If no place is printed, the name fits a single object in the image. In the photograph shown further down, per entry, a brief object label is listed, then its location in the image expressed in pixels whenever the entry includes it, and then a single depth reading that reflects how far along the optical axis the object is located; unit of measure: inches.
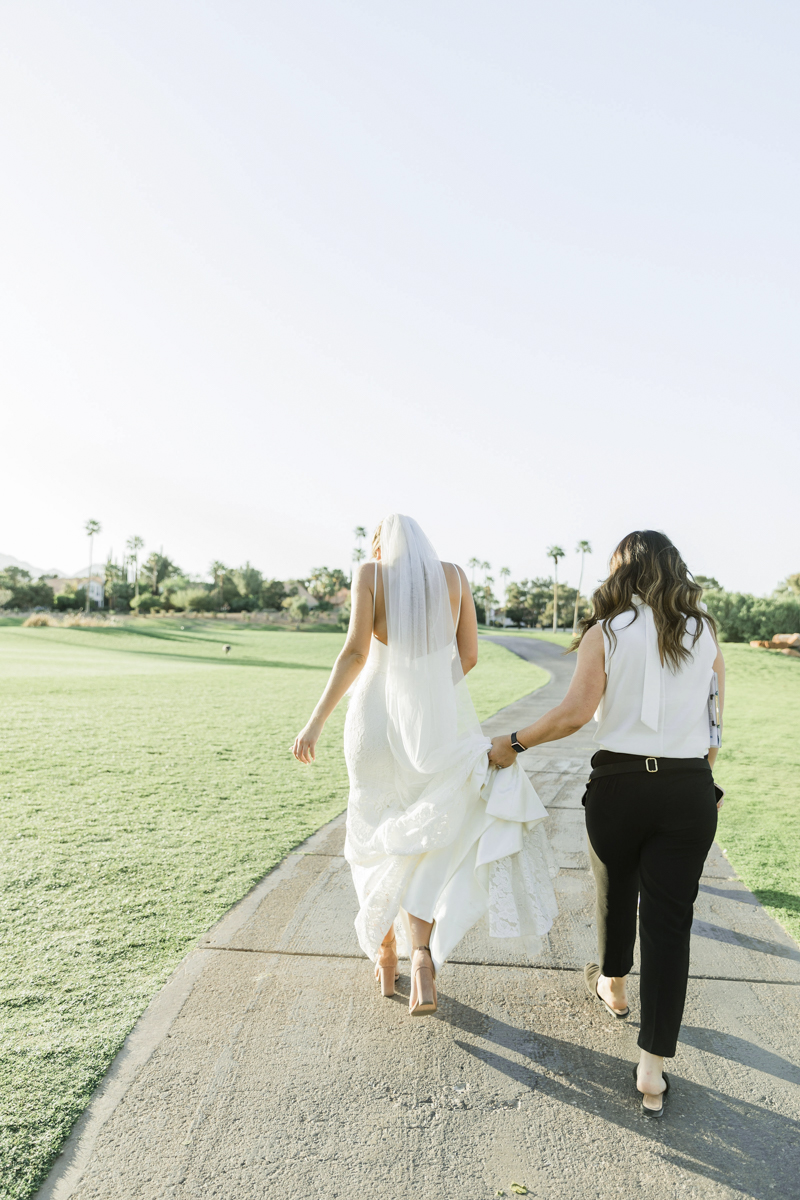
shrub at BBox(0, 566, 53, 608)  3065.9
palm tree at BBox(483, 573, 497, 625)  4338.6
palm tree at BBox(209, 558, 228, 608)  3491.4
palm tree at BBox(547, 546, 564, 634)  4109.3
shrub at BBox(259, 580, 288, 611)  3282.5
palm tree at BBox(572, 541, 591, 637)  4013.3
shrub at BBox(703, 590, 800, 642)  1521.9
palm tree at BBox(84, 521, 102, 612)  3553.2
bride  109.4
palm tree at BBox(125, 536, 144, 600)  4271.7
